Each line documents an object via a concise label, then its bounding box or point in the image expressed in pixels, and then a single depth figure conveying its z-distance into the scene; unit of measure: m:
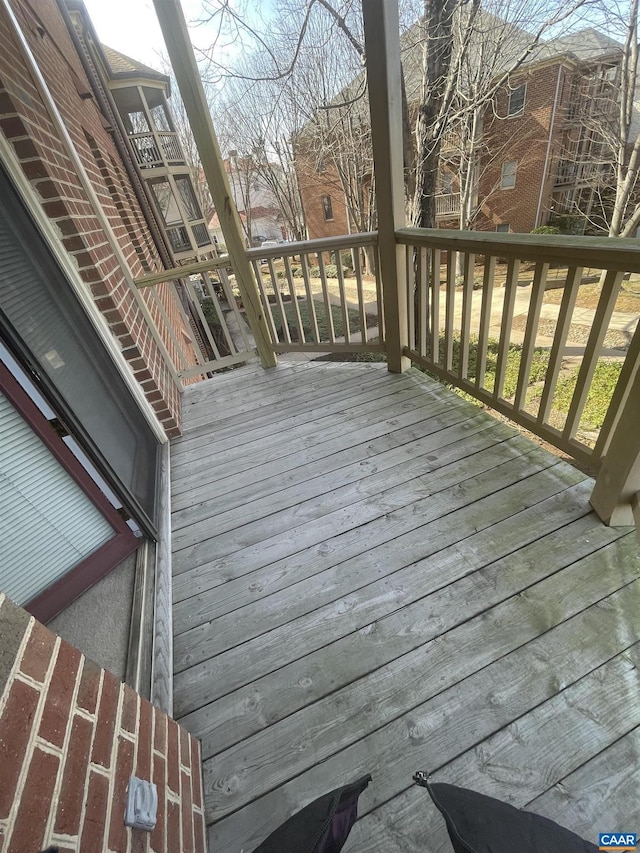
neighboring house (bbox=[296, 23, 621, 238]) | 6.96
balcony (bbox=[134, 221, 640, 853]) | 0.99
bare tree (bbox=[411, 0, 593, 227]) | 4.13
